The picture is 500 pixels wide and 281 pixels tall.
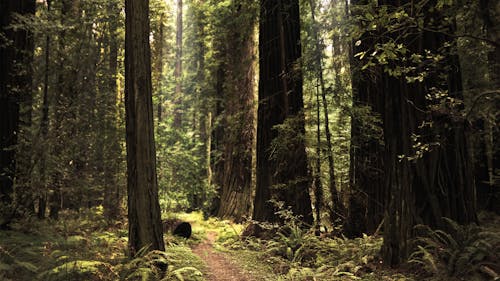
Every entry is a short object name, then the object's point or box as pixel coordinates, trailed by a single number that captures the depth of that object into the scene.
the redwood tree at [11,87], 9.12
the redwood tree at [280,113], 9.36
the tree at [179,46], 29.97
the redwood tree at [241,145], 14.02
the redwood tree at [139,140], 6.25
